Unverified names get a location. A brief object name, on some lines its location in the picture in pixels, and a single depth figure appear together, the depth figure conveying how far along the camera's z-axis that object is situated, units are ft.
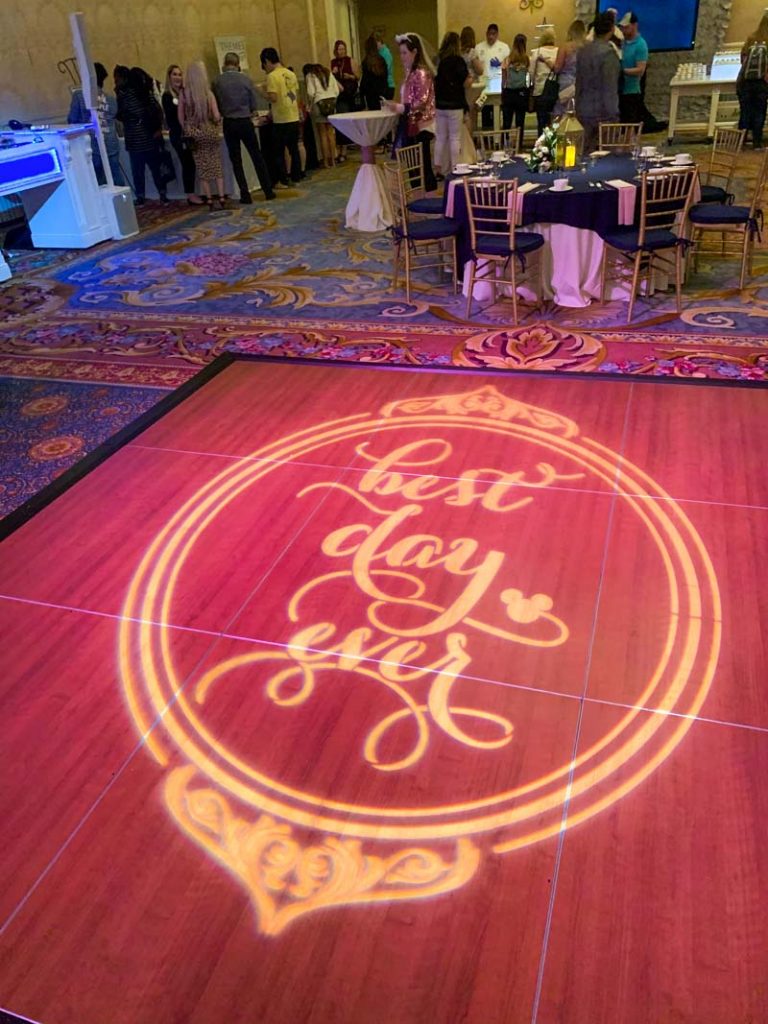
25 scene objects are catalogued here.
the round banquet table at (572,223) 16.24
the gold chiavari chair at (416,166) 19.81
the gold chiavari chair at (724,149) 18.72
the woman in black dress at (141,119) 27.78
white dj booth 22.48
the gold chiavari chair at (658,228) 15.56
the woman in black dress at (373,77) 34.50
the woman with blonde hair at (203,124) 26.94
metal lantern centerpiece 18.19
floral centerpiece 17.74
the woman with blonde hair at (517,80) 34.30
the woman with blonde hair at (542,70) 33.78
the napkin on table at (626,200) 15.89
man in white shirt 38.09
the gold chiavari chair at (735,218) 16.90
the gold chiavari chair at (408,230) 17.93
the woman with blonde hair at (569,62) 23.59
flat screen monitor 37.68
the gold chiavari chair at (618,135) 22.72
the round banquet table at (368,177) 23.41
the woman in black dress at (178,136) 29.68
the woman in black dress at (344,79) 36.96
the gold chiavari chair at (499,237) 16.08
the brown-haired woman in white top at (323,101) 34.60
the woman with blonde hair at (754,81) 30.42
